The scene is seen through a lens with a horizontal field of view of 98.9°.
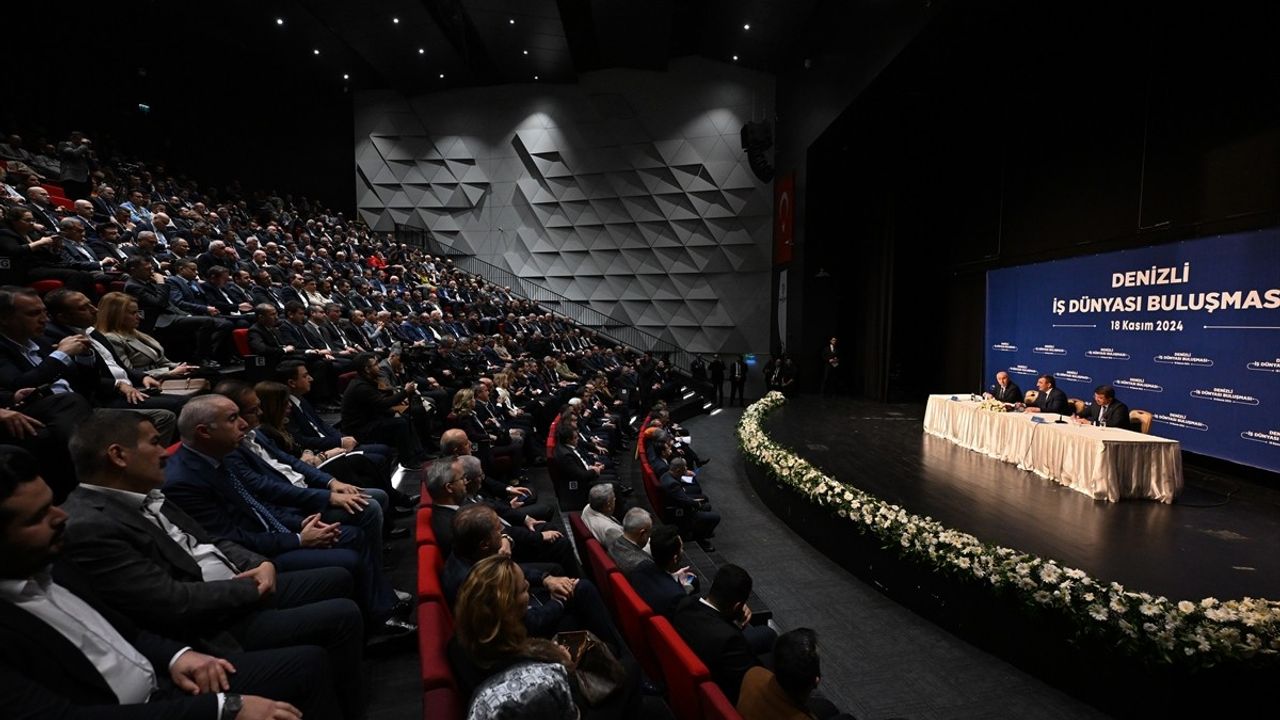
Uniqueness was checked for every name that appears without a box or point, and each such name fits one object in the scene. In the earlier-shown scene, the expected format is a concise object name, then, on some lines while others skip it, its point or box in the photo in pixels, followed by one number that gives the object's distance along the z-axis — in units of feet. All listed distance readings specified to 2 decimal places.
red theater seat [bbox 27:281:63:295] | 13.16
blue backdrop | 17.25
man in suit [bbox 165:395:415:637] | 6.97
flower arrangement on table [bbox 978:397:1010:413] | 22.65
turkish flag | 44.34
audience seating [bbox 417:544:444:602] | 6.93
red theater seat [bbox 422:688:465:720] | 4.89
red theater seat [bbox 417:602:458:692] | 5.31
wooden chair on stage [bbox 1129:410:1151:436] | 19.25
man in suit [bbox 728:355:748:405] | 49.52
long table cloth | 16.21
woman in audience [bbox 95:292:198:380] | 11.76
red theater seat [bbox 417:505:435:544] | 8.78
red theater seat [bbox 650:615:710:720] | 6.13
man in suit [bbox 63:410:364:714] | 5.00
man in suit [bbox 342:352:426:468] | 14.62
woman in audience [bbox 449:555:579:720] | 4.70
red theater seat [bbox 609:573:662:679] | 7.73
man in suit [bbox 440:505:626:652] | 7.34
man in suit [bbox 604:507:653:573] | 10.01
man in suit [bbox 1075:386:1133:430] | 19.66
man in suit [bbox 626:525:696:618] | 8.74
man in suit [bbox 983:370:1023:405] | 24.57
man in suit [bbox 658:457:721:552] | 17.39
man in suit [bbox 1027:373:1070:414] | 22.39
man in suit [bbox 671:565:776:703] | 6.98
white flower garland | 8.54
